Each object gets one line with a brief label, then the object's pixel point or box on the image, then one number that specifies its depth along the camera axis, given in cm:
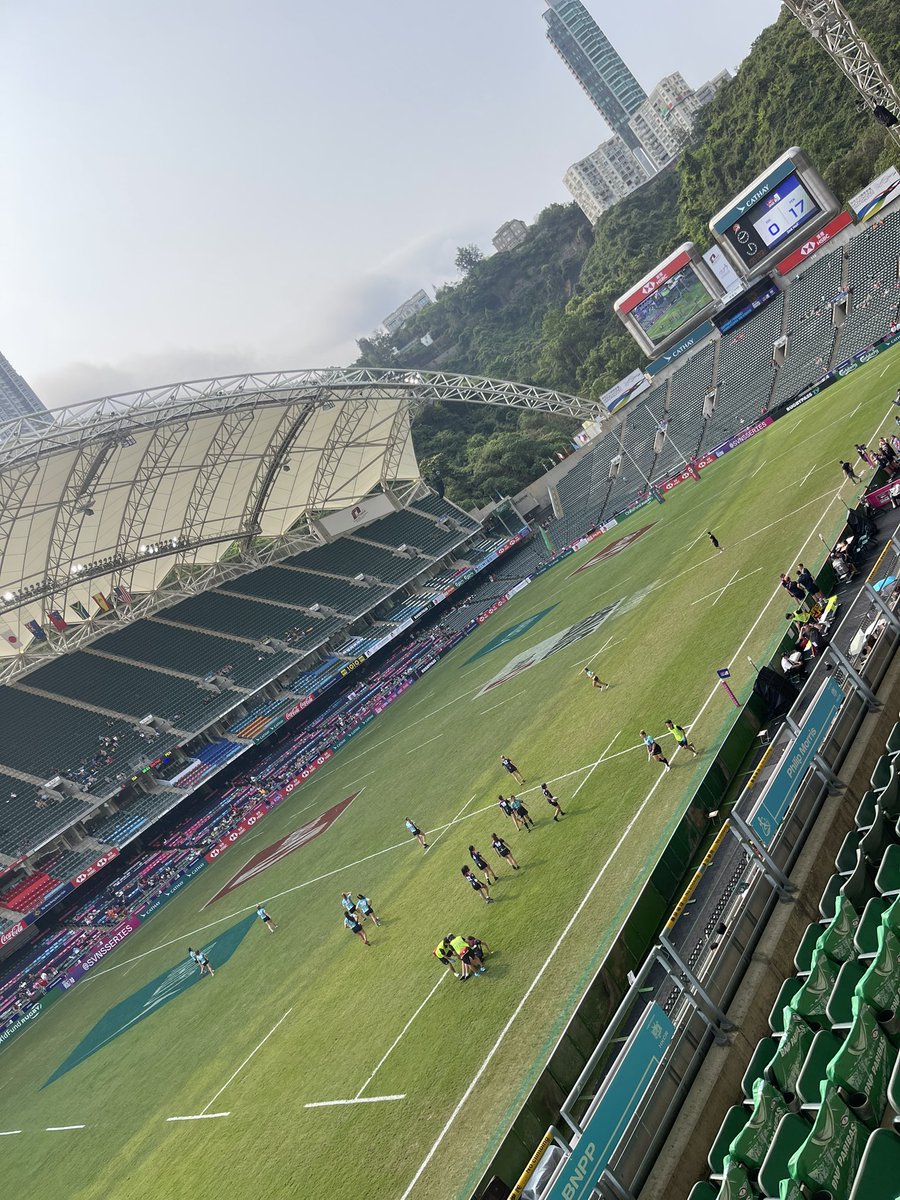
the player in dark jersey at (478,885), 2191
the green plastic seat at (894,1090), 727
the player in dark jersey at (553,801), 2349
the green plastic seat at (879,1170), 691
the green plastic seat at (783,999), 1073
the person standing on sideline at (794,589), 2431
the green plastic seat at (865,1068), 803
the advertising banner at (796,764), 1364
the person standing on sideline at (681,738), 2198
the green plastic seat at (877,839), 1120
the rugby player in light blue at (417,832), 2853
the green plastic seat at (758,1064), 1000
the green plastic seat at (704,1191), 912
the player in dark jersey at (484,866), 2236
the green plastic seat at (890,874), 1030
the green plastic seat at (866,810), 1267
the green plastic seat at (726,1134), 959
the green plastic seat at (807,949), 1105
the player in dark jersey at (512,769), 2706
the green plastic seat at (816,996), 970
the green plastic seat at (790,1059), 927
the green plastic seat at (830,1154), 749
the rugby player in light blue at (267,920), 2991
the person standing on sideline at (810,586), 2289
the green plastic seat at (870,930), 978
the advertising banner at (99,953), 4041
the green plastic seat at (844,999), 938
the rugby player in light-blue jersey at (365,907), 2564
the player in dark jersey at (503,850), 2250
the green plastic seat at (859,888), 1086
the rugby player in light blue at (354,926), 2483
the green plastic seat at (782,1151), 812
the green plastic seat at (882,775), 1296
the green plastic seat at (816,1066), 878
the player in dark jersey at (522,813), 2416
